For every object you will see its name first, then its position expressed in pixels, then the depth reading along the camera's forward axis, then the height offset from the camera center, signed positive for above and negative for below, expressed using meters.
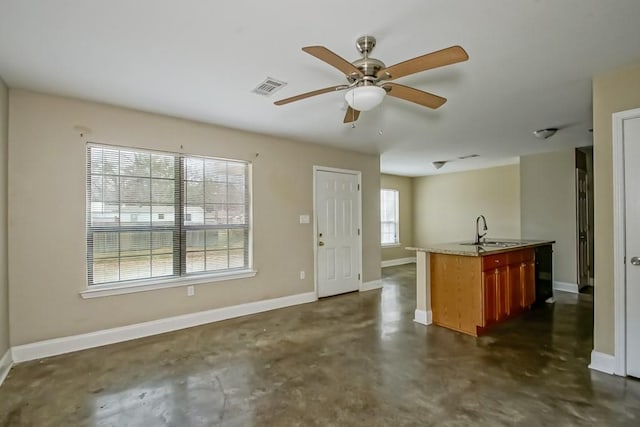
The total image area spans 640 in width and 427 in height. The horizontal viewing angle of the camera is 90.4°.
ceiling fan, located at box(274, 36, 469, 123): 1.69 +0.85
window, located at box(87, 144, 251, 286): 3.33 +0.02
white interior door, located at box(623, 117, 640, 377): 2.45 -0.20
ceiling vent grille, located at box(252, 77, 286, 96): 2.75 +1.17
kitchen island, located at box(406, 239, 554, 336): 3.43 -0.81
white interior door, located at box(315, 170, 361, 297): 5.07 -0.26
